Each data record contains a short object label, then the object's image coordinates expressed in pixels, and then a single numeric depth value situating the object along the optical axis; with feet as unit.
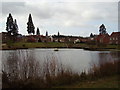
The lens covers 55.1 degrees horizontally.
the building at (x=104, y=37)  170.41
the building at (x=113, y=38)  170.24
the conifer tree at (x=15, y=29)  144.18
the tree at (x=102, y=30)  179.78
